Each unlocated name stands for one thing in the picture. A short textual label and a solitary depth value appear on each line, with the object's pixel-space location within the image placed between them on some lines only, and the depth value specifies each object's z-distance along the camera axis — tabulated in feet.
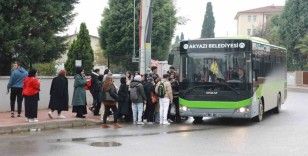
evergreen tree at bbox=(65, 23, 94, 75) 138.31
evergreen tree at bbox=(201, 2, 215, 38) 427.33
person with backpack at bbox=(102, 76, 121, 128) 55.72
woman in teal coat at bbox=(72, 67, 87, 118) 58.18
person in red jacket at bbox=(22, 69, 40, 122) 53.26
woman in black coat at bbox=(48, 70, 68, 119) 56.49
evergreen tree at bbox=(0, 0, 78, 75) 77.00
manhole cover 42.20
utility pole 73.82
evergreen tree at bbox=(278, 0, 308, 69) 224.12
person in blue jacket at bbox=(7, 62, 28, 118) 58.08
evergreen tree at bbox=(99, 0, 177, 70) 180.86
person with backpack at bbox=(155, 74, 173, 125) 59.31
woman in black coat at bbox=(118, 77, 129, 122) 58.46
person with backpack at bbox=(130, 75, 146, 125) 58.18
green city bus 58.23
